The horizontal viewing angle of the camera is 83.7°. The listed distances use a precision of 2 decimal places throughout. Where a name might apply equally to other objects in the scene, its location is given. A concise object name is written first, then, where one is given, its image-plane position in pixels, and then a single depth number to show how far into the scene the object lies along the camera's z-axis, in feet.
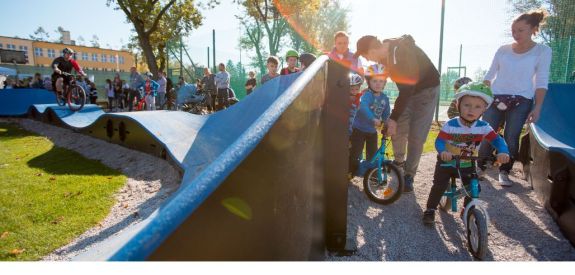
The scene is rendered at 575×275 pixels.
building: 173.43
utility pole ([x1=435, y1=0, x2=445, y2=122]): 38.55
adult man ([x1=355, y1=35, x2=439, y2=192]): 11.04
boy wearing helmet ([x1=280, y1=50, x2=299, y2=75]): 22.66
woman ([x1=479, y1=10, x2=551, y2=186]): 12.69
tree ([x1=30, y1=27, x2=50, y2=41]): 209.12
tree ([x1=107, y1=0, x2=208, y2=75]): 65.62
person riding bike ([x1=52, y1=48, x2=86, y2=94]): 30.68
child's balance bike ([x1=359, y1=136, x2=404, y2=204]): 11.63
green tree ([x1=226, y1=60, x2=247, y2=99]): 63.57
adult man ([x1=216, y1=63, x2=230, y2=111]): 43.57
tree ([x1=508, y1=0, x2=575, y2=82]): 36.35
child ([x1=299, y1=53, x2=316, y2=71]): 18.78
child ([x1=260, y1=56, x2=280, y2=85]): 25.93
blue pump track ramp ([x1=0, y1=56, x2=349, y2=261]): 2.38
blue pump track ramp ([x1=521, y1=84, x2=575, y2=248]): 9.28
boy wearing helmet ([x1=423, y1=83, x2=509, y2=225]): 9.22
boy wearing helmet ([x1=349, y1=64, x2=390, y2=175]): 12.97
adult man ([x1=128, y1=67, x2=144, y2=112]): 54.13
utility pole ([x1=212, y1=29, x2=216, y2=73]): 61.62
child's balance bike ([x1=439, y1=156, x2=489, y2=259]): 7.89
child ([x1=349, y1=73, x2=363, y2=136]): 14.02
